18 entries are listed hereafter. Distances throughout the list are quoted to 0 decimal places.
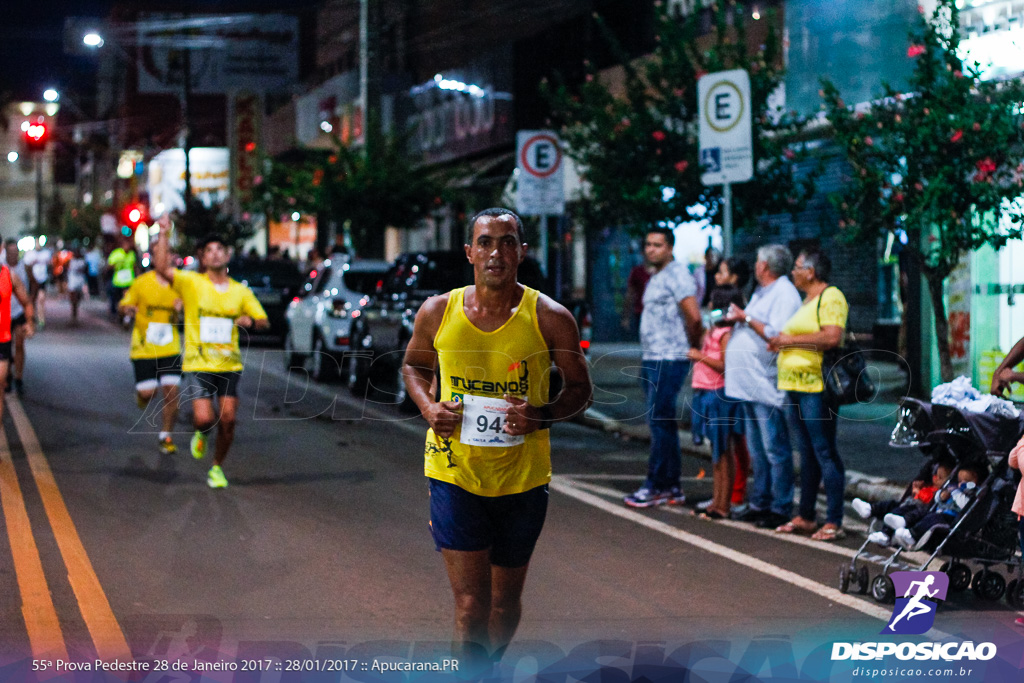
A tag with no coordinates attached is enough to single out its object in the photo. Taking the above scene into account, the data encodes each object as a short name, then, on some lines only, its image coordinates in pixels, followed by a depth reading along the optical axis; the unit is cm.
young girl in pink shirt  934
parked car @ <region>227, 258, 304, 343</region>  2517
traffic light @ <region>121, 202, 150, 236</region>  4206
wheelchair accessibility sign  1194
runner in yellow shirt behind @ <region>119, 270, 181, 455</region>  1223
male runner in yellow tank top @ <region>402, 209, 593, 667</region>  469
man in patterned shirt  941
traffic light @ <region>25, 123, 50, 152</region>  2525
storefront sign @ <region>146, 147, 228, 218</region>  5997
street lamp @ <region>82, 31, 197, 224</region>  3566
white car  1881
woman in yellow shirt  852
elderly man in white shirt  892
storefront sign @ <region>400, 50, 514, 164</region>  2900
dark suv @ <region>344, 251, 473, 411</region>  1584
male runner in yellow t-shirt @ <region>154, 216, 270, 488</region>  1023
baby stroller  683
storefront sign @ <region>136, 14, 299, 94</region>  4019
